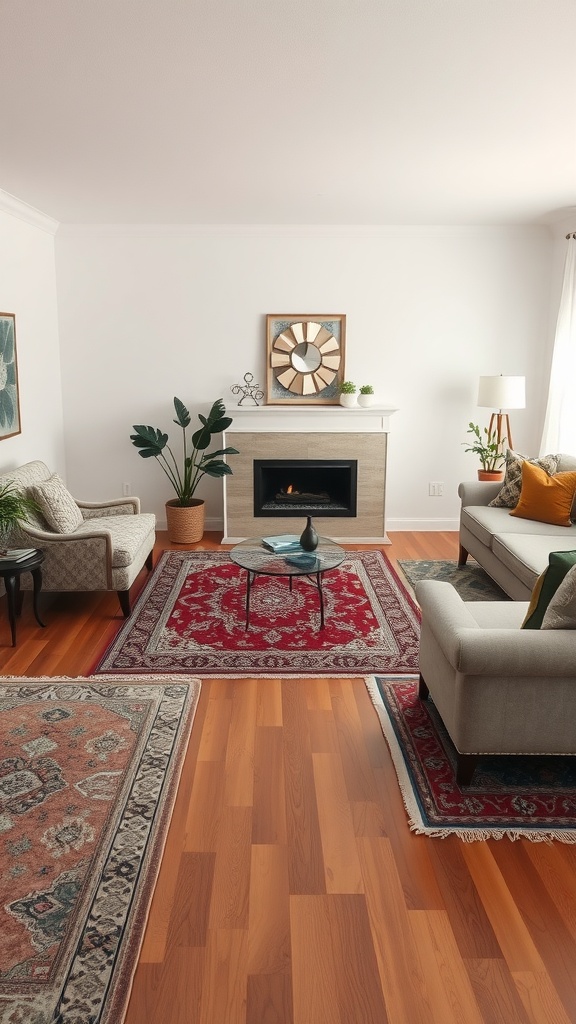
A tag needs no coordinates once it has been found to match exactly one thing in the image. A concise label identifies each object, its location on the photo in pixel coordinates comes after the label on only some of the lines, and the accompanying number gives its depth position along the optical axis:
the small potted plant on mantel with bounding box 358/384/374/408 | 6.44
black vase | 4.58
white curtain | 5.98
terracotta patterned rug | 2.02
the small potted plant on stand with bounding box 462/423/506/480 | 6.39
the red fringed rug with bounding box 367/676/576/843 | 2.67
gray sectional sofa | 4.34
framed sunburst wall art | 6.56
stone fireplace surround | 6.31
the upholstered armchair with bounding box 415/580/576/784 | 2.73
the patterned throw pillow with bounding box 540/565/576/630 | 2.81
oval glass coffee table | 4.27
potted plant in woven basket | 6.19
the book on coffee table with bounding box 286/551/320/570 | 4.34
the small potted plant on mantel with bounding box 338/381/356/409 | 6.43
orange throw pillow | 5.04
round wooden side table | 4.19
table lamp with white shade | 6.14
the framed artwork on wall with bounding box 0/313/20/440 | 5.16
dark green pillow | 2.93
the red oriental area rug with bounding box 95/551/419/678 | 4.01
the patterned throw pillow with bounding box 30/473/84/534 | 4.76
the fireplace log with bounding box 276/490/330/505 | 6.57
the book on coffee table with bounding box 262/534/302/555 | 4.67
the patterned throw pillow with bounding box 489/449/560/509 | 5.33
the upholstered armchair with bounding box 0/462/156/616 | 4.58
